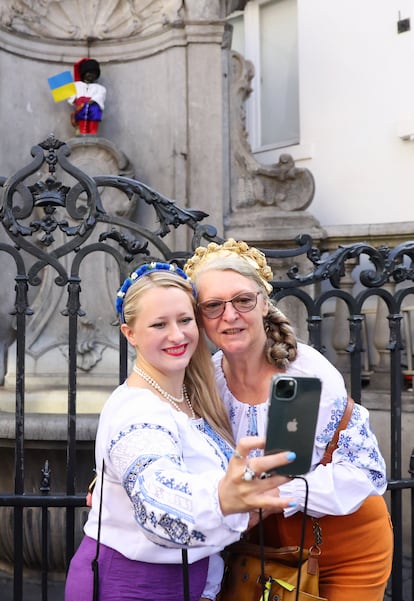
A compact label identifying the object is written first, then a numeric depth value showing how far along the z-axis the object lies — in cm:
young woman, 135
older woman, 178
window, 759
